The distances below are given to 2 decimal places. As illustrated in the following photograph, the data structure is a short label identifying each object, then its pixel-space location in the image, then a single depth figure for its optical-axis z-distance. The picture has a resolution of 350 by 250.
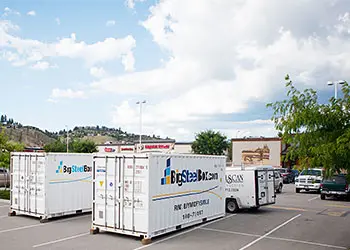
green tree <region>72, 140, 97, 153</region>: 71.56
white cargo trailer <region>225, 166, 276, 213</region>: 17.09
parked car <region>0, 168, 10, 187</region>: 28.69
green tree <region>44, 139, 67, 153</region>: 78.88
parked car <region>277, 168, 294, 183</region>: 40.72
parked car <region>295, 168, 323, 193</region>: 28.50
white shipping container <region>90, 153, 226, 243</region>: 11.59
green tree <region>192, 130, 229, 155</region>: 60.91
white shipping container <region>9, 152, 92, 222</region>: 14.80
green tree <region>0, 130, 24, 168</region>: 23.43
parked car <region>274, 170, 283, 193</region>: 28.21
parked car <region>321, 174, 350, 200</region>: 23.55
